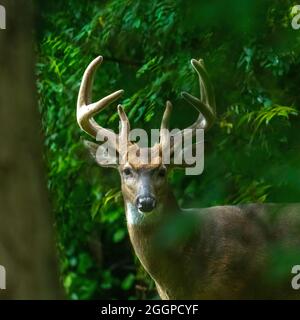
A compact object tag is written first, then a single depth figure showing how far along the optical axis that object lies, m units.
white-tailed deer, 13.11
